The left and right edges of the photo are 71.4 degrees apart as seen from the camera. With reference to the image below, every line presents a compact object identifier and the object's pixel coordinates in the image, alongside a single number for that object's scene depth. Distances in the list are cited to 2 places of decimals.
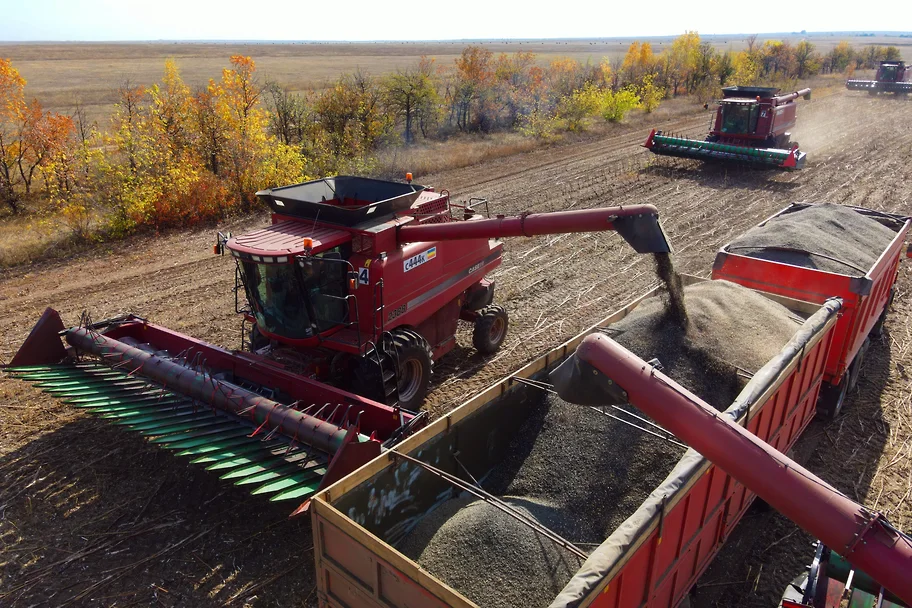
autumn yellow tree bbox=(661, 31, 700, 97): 45.50
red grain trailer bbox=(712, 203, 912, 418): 7.45
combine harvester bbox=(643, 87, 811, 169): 21.27
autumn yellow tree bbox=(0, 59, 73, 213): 15.04
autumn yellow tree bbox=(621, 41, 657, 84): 42.81
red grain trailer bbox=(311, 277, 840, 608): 3.79
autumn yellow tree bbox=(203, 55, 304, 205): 16.97
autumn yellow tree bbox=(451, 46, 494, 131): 29.00
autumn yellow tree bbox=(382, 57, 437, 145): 25.80
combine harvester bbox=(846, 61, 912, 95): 42.41
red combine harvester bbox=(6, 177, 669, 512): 5.93
